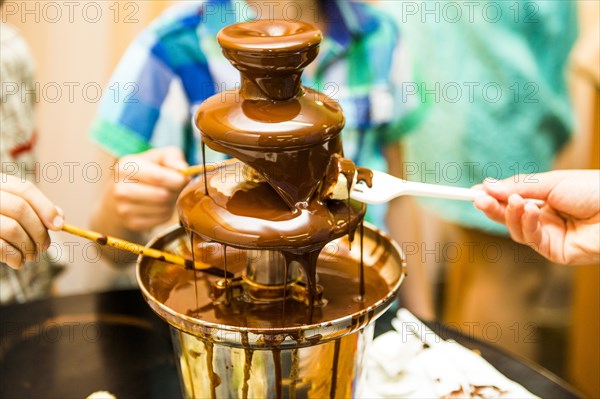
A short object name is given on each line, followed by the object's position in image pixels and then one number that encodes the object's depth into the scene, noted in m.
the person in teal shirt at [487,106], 2.04
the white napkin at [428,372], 1.19
